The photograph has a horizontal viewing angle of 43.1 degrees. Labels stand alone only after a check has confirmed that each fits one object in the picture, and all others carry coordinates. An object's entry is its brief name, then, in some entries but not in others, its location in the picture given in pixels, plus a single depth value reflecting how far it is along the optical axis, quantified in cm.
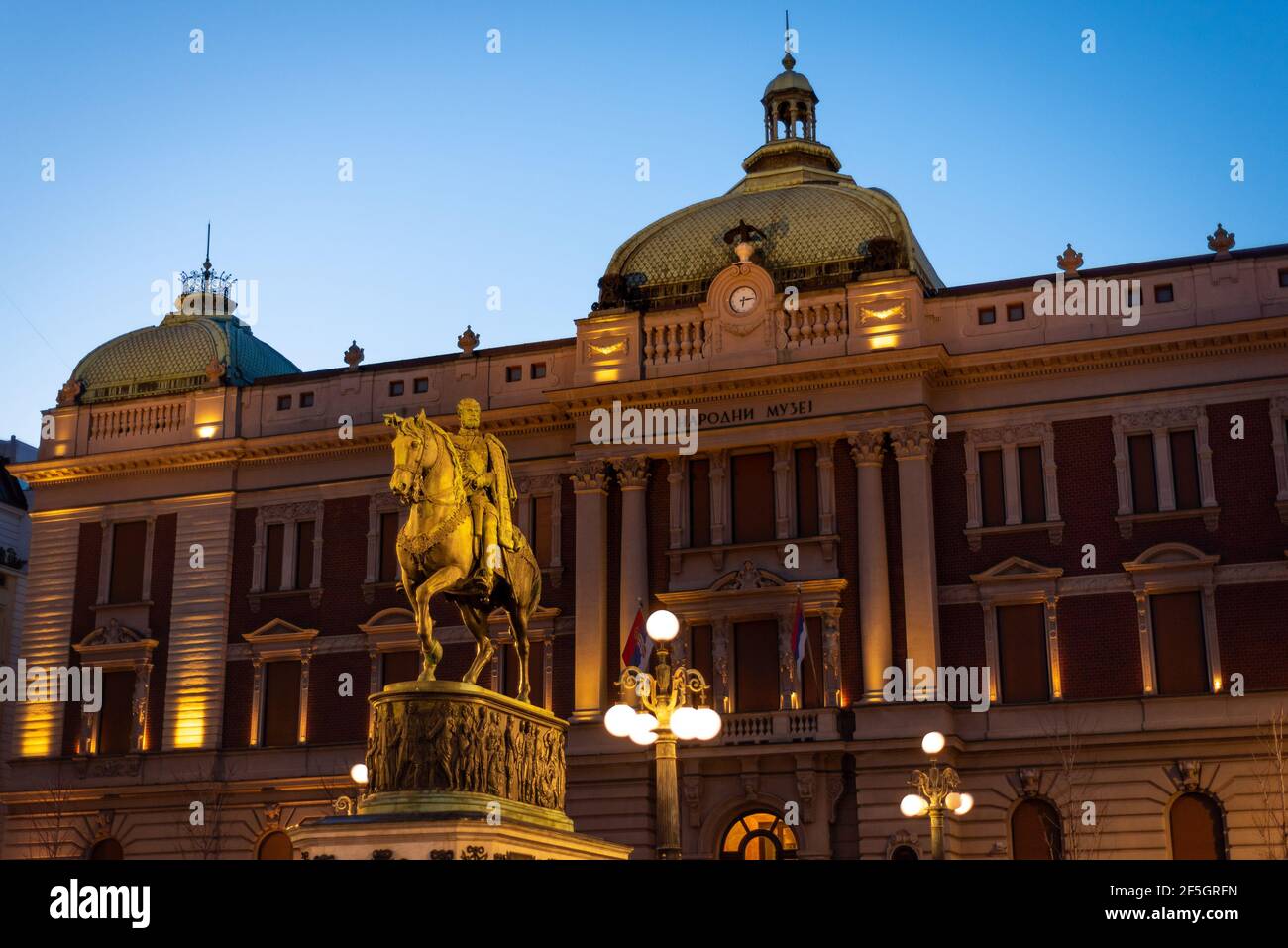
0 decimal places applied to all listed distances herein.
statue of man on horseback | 2189
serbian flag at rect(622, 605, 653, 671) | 3734
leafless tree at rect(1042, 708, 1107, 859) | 3725
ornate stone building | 3819
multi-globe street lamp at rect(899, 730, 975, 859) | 2772
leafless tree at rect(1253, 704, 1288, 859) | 3569
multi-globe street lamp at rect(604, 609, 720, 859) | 1881
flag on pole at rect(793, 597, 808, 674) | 3862
